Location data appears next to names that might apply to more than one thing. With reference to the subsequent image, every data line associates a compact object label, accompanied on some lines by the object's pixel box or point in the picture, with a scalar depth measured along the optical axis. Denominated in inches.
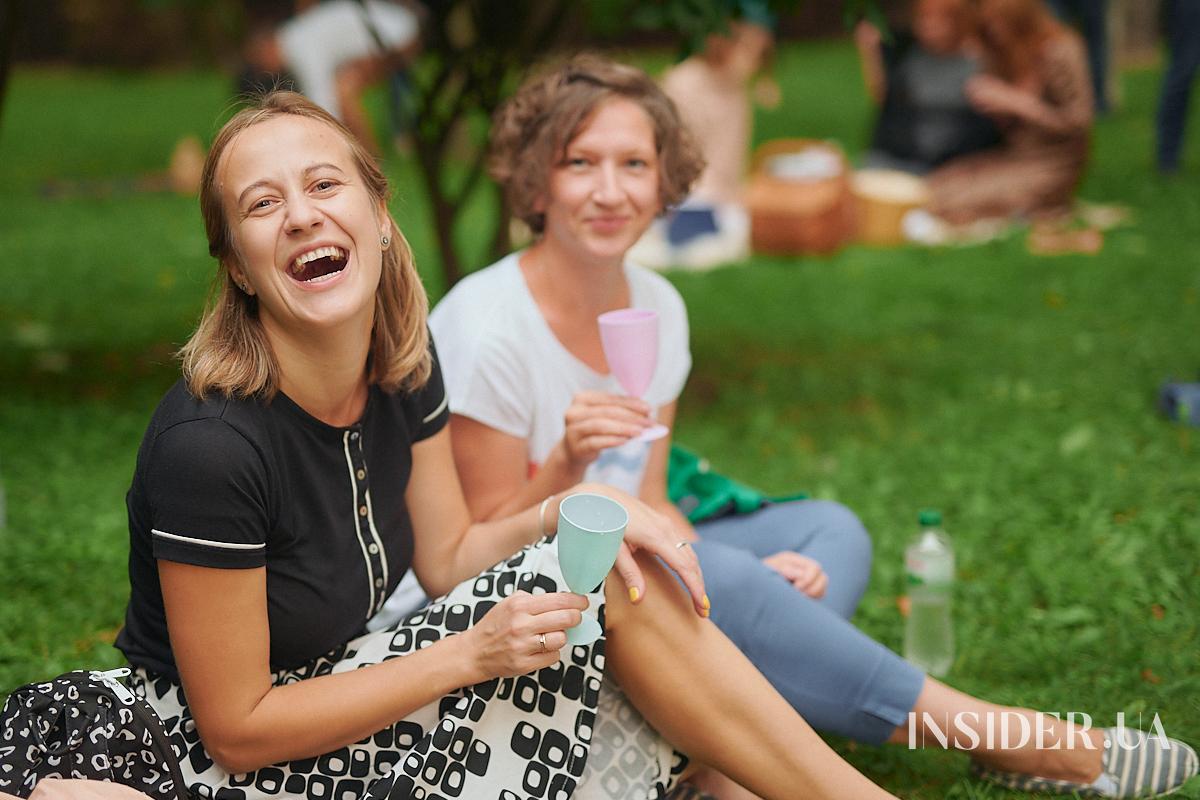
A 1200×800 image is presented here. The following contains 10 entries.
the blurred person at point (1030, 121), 319.6
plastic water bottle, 131.6
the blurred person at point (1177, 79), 369.7
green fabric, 122.0
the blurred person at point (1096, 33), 484.7
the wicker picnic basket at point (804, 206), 307.9
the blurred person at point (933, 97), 328.5
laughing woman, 80.8
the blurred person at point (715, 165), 312.7
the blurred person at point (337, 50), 422.0
